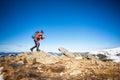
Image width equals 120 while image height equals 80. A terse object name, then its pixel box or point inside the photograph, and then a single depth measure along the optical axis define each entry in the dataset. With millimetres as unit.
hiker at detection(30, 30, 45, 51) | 10694
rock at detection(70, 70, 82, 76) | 7103
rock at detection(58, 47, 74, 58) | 10687
